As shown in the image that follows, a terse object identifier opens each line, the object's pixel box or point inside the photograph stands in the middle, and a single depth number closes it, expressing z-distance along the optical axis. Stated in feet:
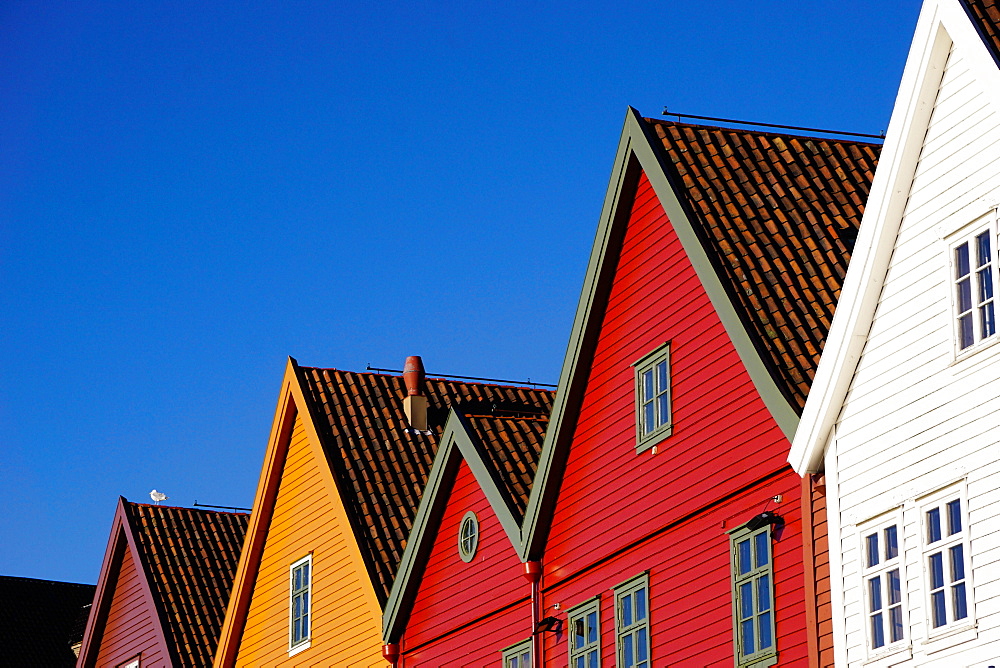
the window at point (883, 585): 60.29
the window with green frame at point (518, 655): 87.56
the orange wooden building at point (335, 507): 104.58
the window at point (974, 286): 58.34
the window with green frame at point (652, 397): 76.84
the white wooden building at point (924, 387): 57.31
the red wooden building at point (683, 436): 68.08
